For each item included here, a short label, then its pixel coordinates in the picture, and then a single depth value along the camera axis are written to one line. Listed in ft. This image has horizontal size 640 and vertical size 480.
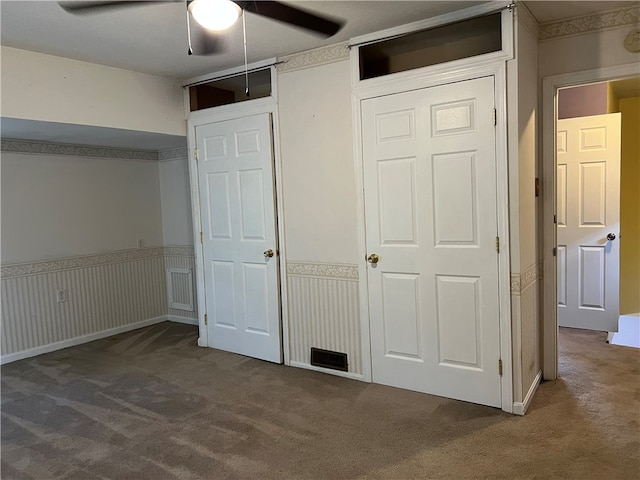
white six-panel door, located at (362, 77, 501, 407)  9.27
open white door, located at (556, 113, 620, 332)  14.10
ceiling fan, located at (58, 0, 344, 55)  5.78
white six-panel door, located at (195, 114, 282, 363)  12.43
